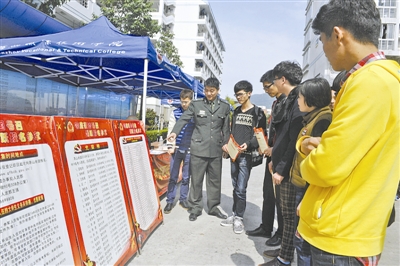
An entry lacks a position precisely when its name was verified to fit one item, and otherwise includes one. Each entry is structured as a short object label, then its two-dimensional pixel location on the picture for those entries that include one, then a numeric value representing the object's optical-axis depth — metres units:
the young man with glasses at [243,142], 3.56
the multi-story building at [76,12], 19.22
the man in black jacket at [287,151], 2.44
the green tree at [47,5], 9.05
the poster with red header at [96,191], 1.80
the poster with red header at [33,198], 1.33
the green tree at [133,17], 16.30
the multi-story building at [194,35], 45.31
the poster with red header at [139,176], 2.62
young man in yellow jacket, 0.97
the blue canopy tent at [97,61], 4.21
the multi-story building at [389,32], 26.19
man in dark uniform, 3.85
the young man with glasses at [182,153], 4.32
